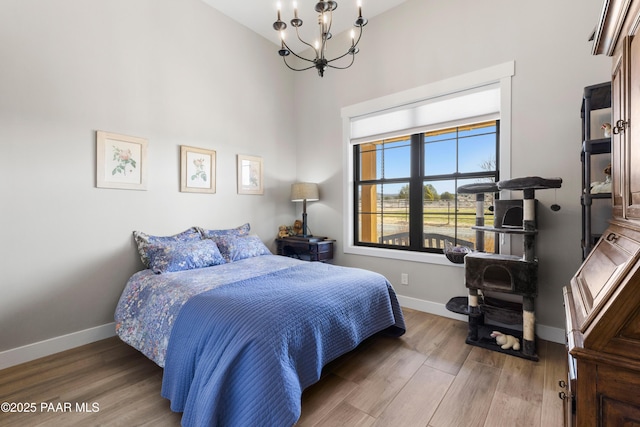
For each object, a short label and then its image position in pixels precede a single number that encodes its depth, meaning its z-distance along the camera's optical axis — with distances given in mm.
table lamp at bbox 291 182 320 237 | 3809
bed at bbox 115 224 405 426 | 1377
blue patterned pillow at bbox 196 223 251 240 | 3173
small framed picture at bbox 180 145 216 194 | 3100
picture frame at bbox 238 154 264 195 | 3631
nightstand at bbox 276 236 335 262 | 3607
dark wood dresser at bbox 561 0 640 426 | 791
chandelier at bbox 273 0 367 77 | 1783
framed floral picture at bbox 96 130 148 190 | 2533
